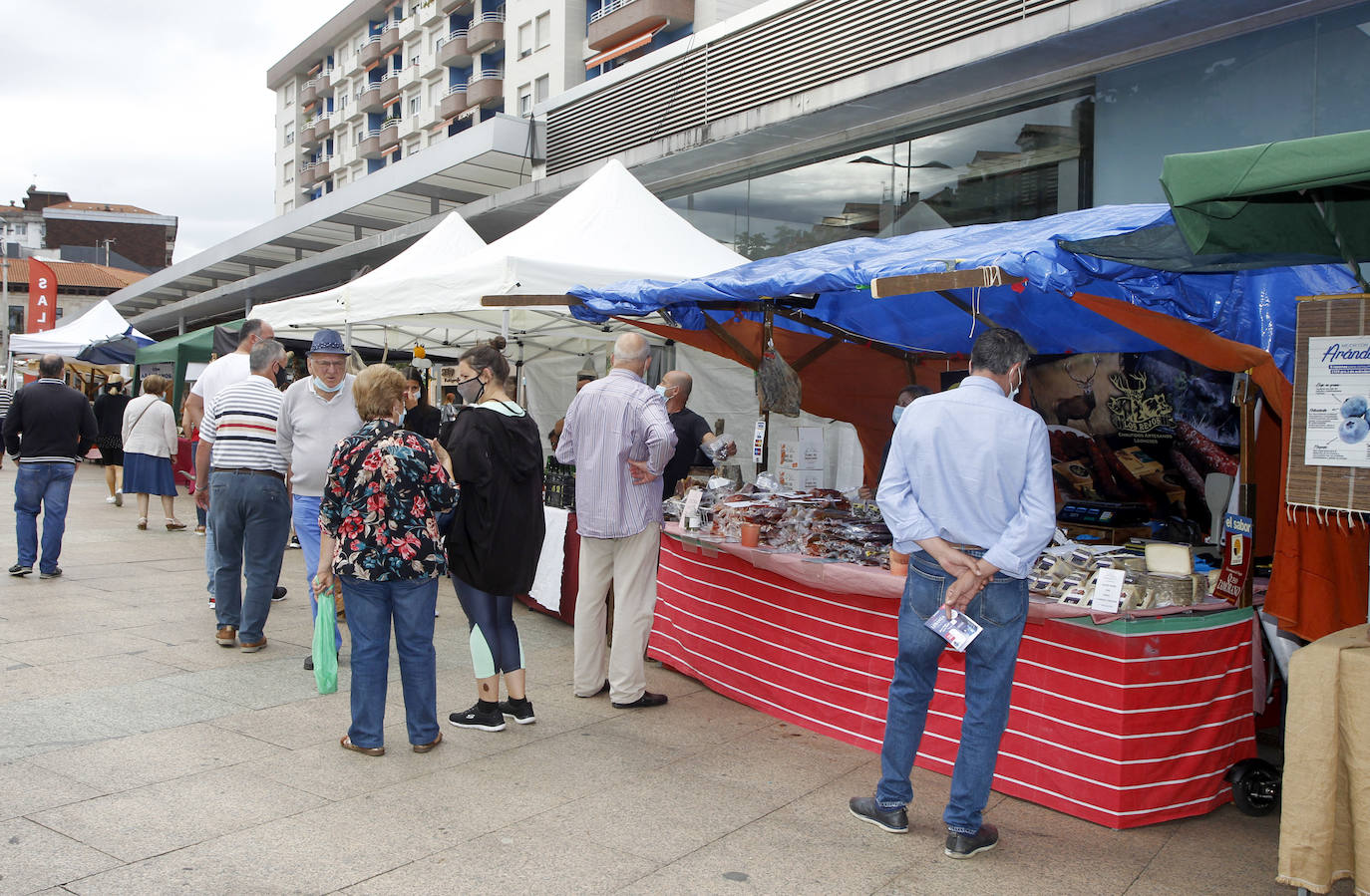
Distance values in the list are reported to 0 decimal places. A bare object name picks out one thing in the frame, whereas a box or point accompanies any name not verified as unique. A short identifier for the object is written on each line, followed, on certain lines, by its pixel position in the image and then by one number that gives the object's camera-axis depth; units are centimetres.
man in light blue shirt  339
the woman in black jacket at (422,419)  775
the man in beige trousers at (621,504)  509
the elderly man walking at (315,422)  554
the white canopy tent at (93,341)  1930
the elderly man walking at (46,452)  807
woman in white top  1175
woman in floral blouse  416
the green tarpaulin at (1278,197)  272
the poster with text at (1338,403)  328
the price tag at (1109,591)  367
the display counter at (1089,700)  372
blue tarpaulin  391
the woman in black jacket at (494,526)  460
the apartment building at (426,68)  3612
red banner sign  2810
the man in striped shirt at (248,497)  588
